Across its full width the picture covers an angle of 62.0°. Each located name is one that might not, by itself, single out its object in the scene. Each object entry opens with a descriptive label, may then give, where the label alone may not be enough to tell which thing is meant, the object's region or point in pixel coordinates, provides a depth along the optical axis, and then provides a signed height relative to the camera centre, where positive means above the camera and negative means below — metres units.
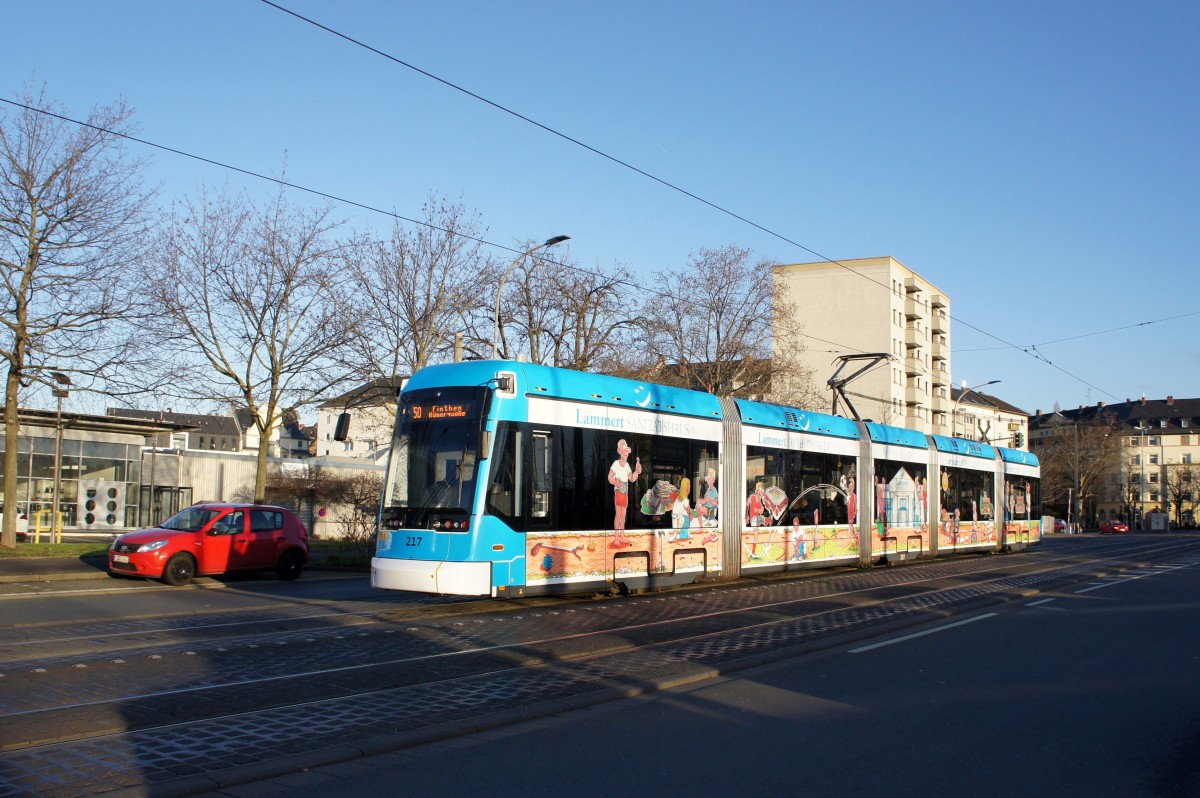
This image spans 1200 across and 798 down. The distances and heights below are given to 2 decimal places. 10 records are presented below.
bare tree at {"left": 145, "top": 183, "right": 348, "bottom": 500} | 27.88 +4.66
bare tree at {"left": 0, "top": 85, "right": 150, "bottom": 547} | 24.88 +5.44
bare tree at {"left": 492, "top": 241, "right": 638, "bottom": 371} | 38.22 +7.01
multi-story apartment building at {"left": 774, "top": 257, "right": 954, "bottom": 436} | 72.31 +12.29
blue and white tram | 13.55 +0.08
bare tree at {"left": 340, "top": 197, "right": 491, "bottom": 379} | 31.22 +5.82
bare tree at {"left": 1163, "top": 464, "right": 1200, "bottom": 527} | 112.35 +0.51
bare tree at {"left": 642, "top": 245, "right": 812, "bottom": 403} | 43.81 +6.75
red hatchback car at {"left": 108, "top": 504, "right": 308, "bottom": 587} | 19.58 -1.12
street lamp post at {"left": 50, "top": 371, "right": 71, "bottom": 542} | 30.51 -0.54
